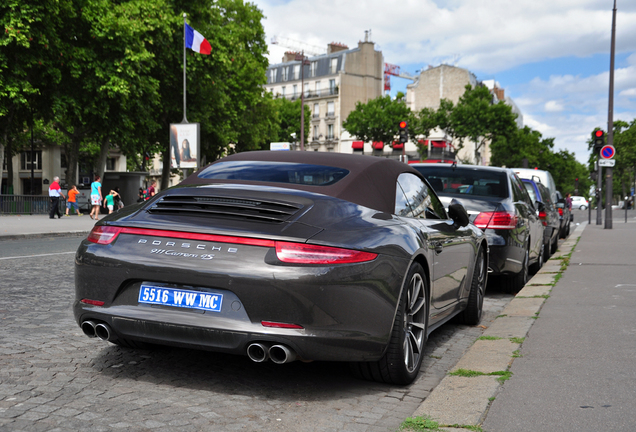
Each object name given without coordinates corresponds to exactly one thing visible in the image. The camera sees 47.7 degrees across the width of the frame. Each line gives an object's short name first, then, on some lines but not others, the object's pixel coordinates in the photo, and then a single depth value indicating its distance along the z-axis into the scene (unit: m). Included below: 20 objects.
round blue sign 23.70
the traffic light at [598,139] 24.22
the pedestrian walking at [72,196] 34.16
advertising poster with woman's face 30.62
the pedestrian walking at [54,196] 30.89
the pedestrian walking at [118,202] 38.97
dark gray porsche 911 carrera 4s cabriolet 3.72
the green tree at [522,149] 70.19
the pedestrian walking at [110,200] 34.12
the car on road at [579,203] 86.81
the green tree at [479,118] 67.31
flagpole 32.62
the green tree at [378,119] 75.38
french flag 31.89
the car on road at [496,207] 8.66
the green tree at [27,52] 27.36
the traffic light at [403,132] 21.11
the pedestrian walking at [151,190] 46.35
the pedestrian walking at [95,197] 30.85
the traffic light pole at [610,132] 24.53
